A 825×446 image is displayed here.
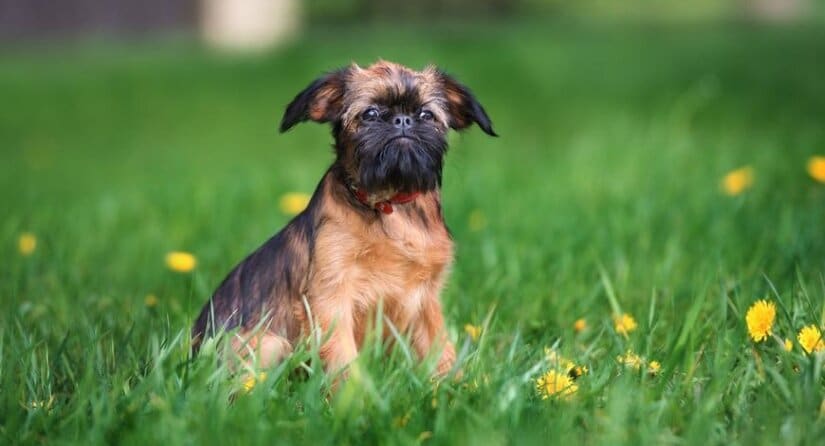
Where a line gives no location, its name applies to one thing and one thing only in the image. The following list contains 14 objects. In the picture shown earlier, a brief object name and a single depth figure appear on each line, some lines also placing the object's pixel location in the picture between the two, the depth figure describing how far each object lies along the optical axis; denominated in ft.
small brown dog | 11.42
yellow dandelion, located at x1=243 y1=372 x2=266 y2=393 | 9.93
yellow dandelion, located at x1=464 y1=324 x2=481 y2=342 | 12.11
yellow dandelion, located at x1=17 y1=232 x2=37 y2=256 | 17.19
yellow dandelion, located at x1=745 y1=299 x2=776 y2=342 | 10.96
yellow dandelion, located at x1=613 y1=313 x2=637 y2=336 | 12.50
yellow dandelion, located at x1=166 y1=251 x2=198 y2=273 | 15.38
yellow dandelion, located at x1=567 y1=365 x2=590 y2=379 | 10.77
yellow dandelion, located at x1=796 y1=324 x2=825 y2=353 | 10.58
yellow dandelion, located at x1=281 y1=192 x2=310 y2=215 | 19.39
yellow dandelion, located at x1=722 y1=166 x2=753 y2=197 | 18.70
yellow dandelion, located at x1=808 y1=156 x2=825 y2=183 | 16.64
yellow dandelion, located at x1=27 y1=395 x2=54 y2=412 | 9.72
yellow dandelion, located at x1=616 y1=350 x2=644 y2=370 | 10.69
